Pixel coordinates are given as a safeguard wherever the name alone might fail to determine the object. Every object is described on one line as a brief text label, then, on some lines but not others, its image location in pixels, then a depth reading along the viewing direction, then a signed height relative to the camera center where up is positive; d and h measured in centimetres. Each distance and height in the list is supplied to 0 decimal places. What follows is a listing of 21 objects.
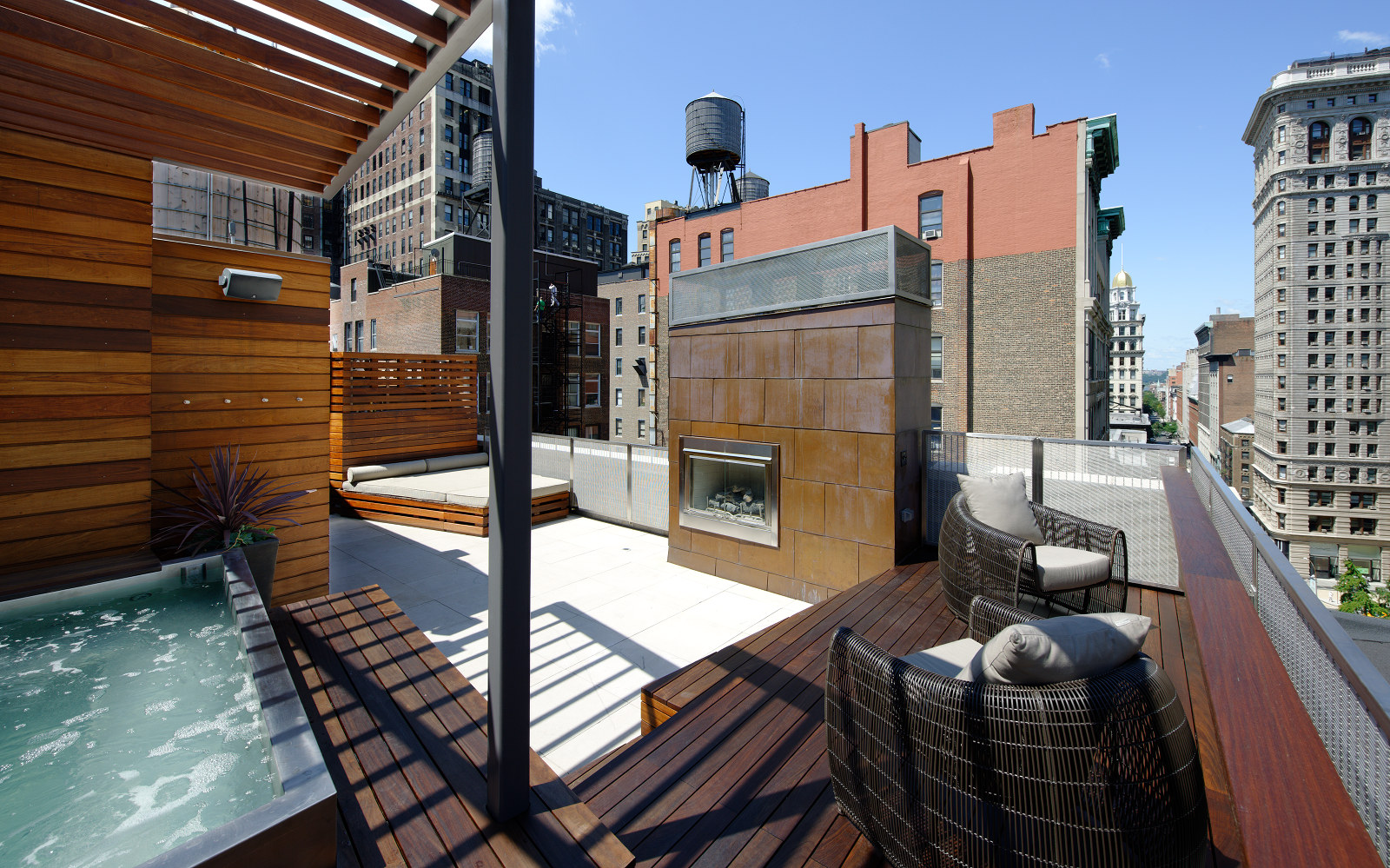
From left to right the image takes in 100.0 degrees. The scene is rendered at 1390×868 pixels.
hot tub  148 -108
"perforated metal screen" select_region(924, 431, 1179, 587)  431 -48
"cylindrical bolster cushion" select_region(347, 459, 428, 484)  995 -94
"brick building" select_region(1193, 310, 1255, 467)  6462 +653
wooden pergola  256 +175
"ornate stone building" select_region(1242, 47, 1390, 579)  4891 +969
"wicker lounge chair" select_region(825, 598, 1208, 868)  142 -90
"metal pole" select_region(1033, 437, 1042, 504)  472 -39
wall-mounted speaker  435 +101
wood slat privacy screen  1051 +20
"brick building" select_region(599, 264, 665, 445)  3469 +405
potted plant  391 -69
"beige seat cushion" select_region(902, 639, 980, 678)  211 -89
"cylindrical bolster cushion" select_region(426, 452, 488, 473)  1136 -87
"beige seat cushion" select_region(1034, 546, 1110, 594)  328 -84
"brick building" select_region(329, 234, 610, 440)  2253 +414
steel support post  157 +7
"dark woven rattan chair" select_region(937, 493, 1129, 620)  327 -84
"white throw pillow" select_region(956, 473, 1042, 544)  372 -53
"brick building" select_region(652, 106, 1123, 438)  1923 +601
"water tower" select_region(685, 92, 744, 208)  2634 +1278
